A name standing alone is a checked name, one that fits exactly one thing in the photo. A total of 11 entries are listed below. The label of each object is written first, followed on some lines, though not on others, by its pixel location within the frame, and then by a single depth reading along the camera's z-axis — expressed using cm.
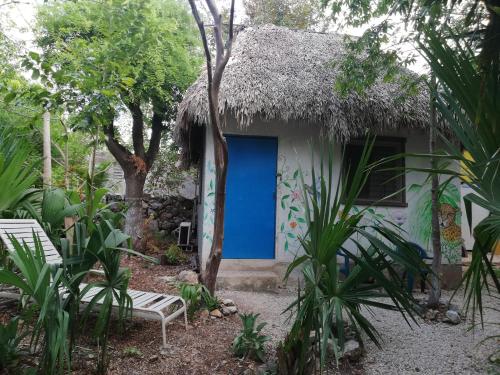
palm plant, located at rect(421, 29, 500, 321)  149
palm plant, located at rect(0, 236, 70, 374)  179
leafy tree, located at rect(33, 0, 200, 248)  309
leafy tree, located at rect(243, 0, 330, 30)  1331
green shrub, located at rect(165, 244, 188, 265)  683
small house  512
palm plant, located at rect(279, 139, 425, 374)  176
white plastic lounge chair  287
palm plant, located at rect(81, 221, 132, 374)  208
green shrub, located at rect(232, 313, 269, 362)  273
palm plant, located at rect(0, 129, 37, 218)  284
